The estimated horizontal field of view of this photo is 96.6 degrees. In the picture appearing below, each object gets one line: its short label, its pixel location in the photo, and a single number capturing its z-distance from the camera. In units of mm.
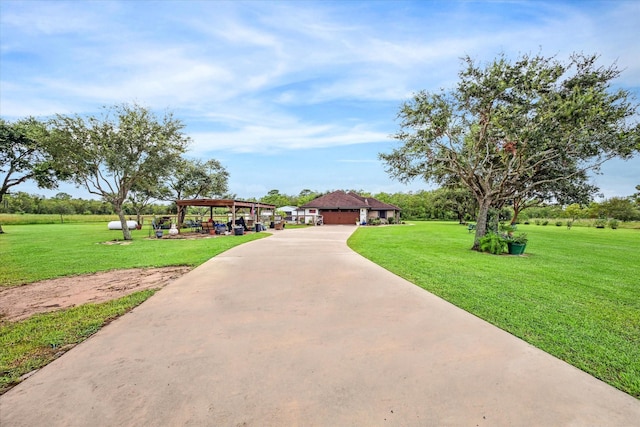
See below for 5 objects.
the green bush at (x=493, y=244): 10570
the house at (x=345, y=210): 36219
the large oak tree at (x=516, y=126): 9266
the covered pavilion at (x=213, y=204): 18138
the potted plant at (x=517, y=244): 10320
